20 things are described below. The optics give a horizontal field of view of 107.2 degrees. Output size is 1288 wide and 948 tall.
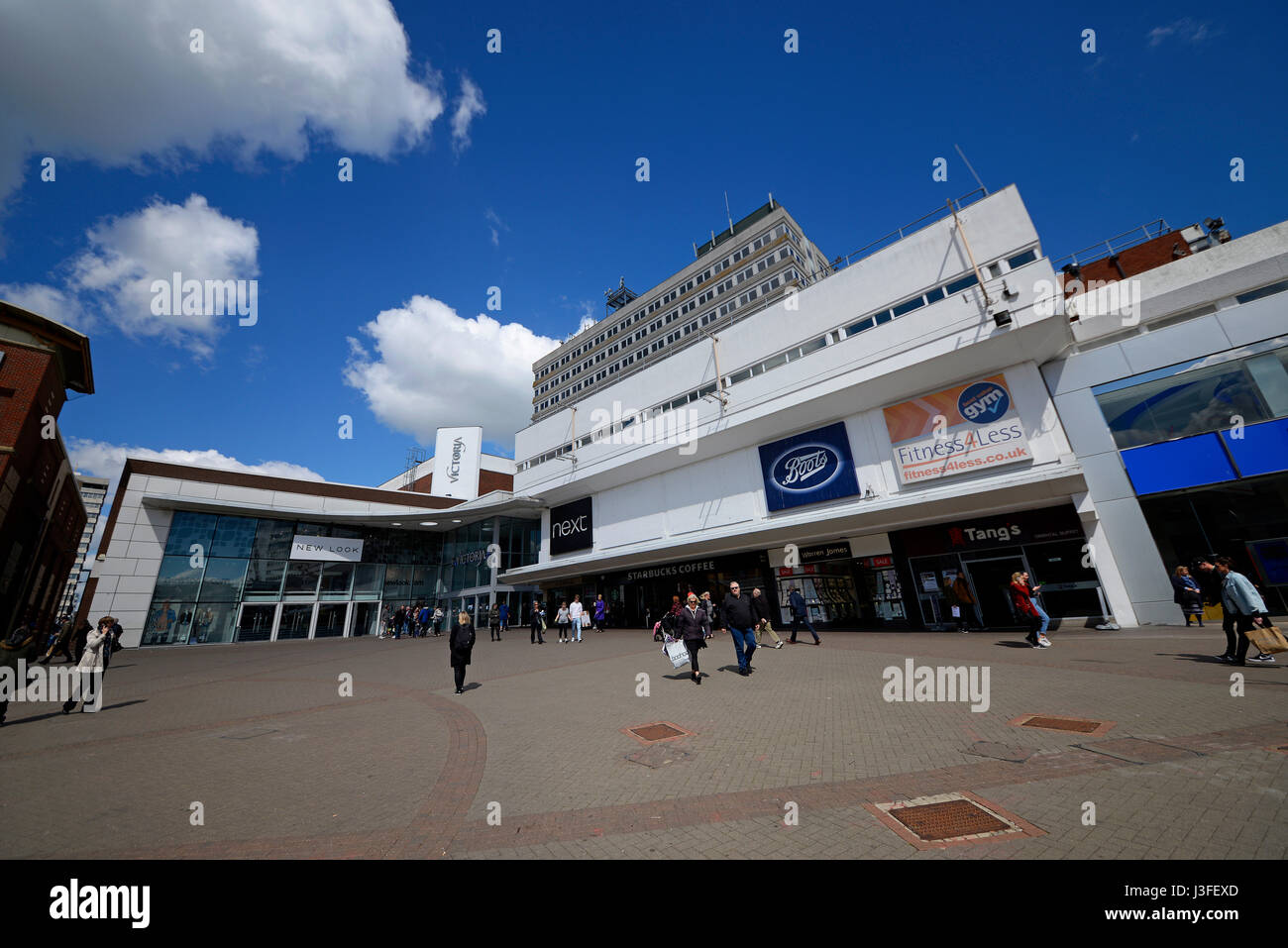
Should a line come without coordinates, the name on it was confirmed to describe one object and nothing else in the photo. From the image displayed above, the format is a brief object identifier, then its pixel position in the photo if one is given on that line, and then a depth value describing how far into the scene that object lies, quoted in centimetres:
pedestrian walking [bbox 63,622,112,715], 981
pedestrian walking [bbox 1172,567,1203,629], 1309
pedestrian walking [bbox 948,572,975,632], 1633
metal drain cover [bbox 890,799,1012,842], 352
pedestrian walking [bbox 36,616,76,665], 1810
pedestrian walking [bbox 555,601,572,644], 2095
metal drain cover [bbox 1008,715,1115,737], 557
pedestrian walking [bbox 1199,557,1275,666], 778
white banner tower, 5094
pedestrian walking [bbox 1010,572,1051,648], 1198
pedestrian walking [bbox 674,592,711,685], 1011
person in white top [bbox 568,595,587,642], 2044
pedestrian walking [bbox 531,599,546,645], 2144
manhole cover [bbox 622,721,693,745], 645
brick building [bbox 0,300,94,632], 1914
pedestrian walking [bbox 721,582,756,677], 1034
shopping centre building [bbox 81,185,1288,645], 1405
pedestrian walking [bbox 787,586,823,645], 1455
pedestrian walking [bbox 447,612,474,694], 1051
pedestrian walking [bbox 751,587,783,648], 1177
